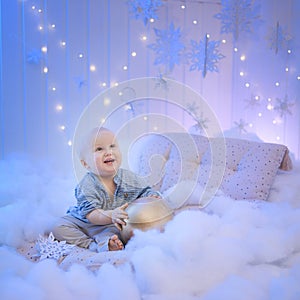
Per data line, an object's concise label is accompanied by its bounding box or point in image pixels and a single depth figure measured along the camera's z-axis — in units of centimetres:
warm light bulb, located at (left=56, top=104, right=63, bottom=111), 254
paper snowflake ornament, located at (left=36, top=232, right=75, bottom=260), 142
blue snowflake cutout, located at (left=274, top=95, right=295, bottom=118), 281
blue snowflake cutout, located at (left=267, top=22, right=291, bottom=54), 275
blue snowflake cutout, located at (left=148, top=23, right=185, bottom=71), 264
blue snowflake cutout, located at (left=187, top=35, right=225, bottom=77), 267
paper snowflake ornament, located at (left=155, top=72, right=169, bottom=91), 268
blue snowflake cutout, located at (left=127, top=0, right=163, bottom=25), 257
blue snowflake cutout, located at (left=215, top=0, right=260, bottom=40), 267
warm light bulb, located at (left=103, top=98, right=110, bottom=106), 261
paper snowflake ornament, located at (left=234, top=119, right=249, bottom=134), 282
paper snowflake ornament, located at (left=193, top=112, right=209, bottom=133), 276
